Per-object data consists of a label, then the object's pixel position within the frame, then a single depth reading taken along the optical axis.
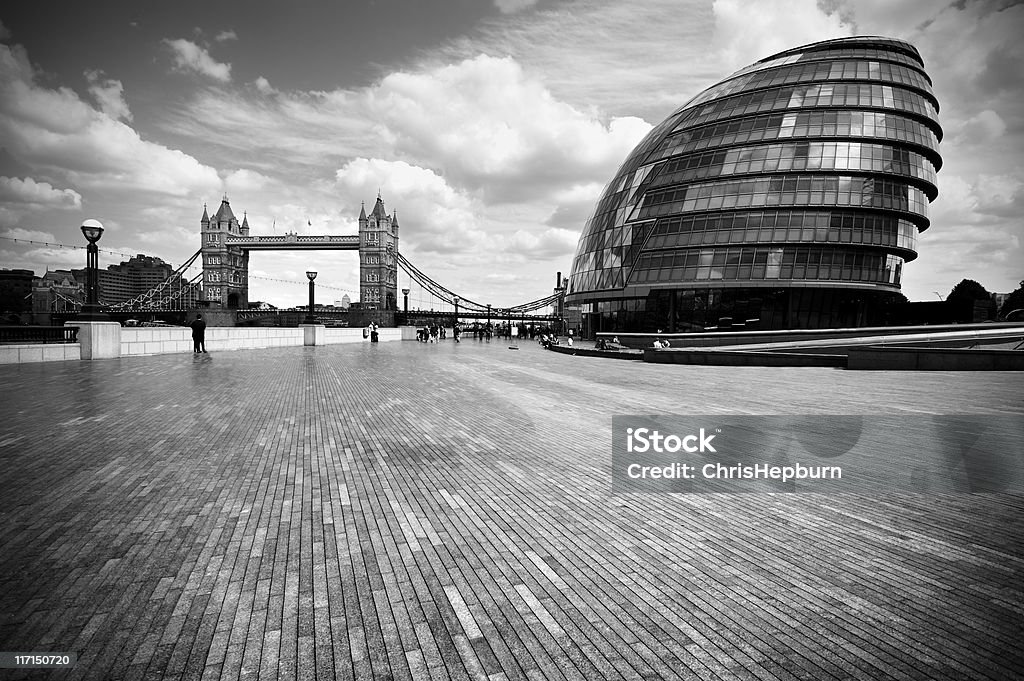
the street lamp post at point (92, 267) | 17.58
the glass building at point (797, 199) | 41.75
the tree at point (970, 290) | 70.06
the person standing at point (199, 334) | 24.64
